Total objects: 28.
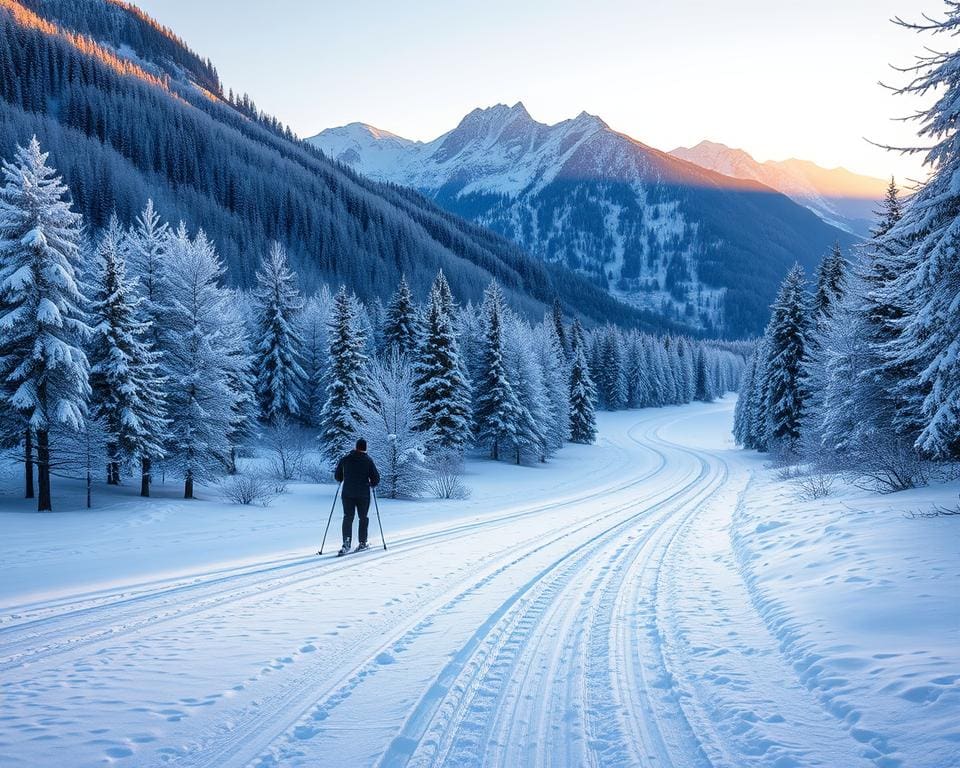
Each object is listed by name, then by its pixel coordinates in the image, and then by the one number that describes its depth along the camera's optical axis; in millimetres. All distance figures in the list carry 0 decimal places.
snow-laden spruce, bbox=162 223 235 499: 22500
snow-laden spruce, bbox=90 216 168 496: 20438
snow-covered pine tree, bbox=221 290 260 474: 23734
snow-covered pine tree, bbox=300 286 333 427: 44000
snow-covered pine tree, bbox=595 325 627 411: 89375
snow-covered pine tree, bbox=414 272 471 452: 35375
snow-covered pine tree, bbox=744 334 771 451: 40031
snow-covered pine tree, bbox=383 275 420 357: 47688
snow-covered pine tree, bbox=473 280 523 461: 40438
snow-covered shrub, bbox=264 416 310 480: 31391
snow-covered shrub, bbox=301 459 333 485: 30331
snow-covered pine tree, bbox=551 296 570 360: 79312
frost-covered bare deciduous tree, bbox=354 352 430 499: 24172
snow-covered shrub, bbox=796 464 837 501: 15266
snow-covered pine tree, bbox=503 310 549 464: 41000
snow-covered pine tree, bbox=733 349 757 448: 51531
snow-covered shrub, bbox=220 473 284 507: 20531
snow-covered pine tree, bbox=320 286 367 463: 33344
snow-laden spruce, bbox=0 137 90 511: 17953
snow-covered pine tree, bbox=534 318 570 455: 46656
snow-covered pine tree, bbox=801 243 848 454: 26734
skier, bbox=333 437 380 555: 10820
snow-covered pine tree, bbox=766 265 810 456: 36500
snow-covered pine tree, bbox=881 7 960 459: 9312
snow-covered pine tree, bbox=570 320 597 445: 56531
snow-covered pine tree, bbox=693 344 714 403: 120250
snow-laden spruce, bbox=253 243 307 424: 39438
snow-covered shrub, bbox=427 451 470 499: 24625
